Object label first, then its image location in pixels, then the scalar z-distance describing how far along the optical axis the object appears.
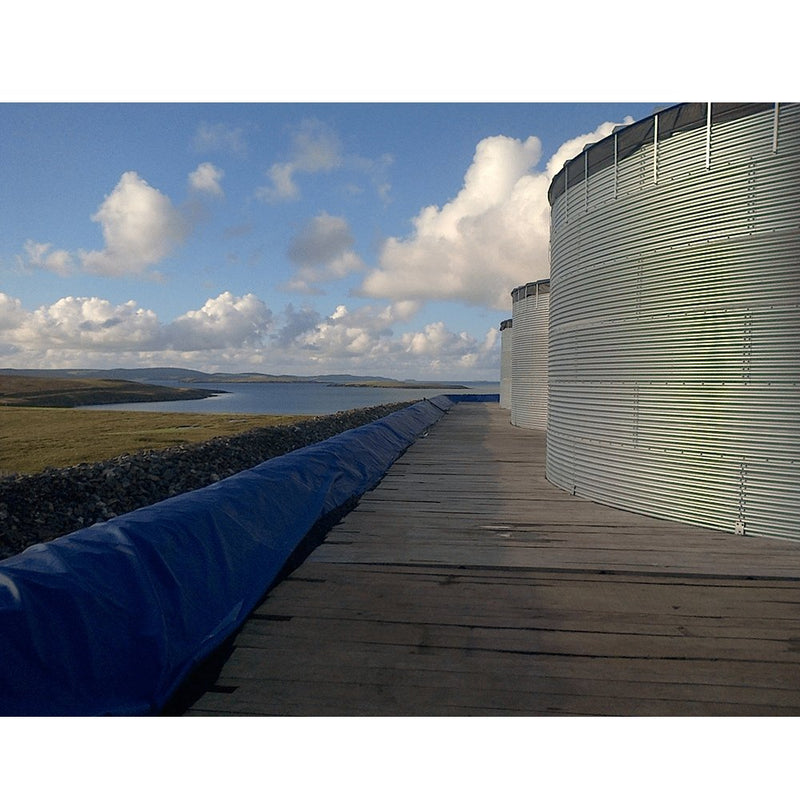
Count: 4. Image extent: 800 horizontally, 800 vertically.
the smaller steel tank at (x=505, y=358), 25.34
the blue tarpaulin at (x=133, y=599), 2.47
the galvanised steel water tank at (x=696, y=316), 5.30
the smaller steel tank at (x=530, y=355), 17.12
